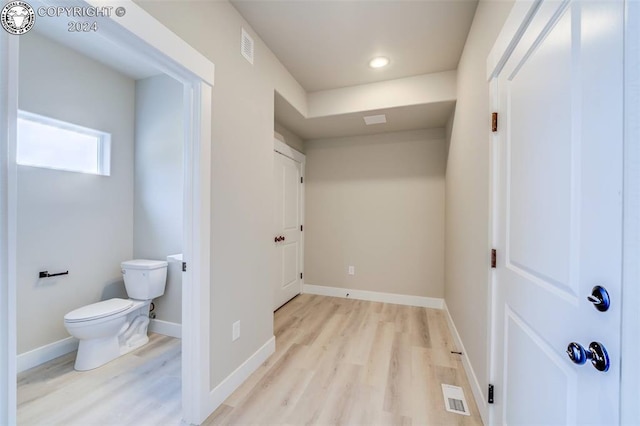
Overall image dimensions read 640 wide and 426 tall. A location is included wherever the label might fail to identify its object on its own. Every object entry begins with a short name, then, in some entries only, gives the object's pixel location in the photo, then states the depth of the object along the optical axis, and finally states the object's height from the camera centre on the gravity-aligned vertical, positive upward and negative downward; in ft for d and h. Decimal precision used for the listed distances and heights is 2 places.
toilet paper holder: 6.78 -1.71
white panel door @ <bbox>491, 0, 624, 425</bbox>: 1.96 +0.04
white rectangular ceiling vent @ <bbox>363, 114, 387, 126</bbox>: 9.48 +3.58
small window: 6.76 +1.88
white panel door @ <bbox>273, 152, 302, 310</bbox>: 10.58 -0.79
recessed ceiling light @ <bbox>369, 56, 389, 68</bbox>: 7.47 +4.50
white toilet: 6.35 -2.81
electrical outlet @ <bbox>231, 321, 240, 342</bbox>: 5.76 -2.71
